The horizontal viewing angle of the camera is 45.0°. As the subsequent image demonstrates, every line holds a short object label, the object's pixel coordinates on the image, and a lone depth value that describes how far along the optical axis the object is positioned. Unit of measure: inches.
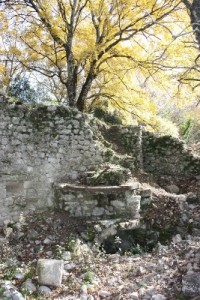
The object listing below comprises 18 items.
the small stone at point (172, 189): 227.0
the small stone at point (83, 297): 114.6
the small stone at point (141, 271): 130.0
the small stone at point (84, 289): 118.7
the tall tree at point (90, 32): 261.2
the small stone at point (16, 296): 112.9
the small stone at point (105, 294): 117.1
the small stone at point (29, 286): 121.2
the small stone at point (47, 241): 168.6
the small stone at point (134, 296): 112.1
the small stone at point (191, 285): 107.6
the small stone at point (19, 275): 129.6
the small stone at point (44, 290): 120.1
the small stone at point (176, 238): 173.5
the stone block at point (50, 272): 124.1
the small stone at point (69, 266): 137.8
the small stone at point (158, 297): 109.3
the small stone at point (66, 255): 148.5
